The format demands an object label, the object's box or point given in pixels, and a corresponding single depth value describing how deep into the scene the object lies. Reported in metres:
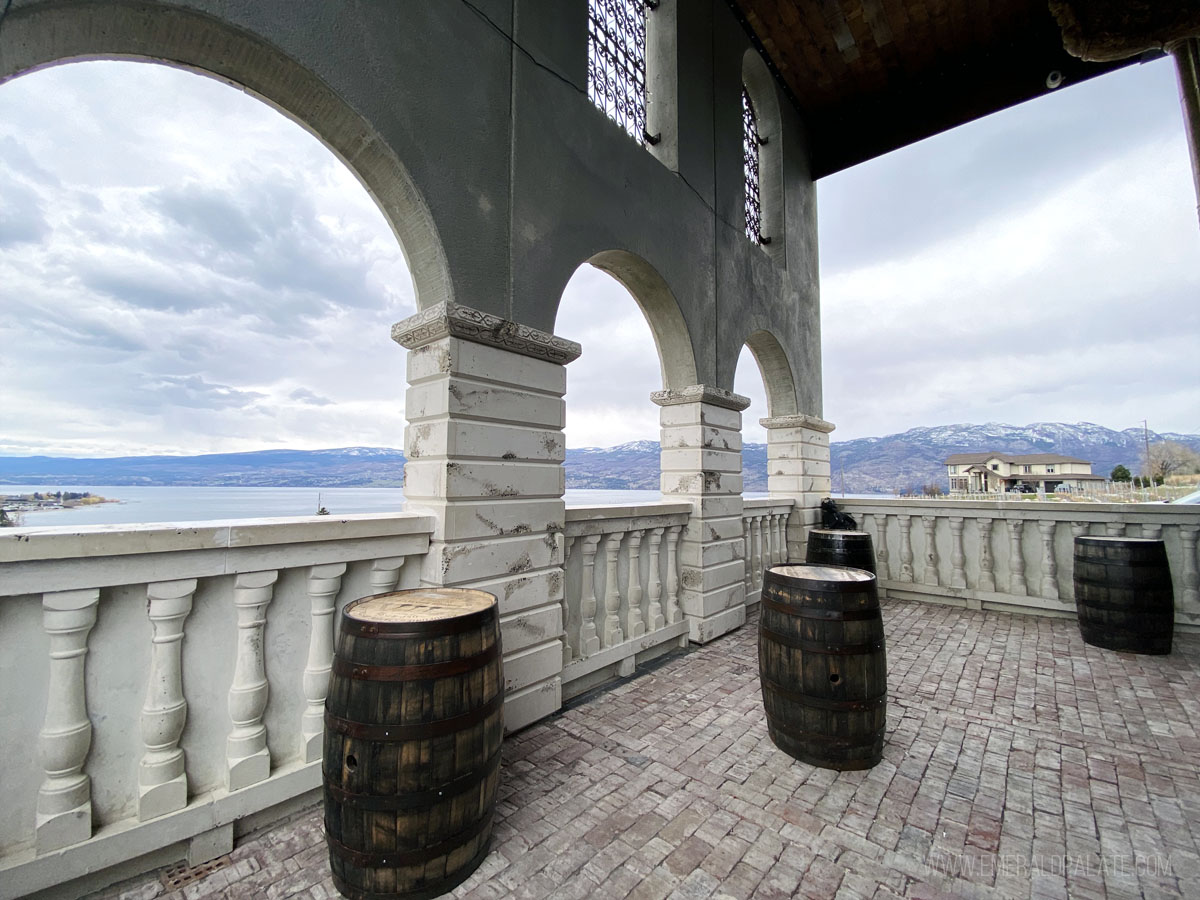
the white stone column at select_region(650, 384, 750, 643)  4.32
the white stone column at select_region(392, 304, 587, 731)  2.53
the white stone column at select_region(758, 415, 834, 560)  6.40
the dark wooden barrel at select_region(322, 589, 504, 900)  1.54
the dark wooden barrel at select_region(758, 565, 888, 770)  2.32
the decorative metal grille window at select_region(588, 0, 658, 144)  4.06
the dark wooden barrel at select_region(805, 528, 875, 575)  4.53
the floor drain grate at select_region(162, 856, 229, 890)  1.68
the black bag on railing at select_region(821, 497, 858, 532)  6.45
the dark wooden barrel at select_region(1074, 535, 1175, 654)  3.83
